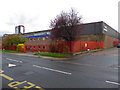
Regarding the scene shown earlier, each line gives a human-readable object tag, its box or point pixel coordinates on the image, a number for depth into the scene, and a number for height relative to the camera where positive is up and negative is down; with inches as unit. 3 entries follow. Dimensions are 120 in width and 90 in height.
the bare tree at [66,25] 631.8 +153.1
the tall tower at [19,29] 2337.0 +466.6
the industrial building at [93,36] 1157.1 +148.2
